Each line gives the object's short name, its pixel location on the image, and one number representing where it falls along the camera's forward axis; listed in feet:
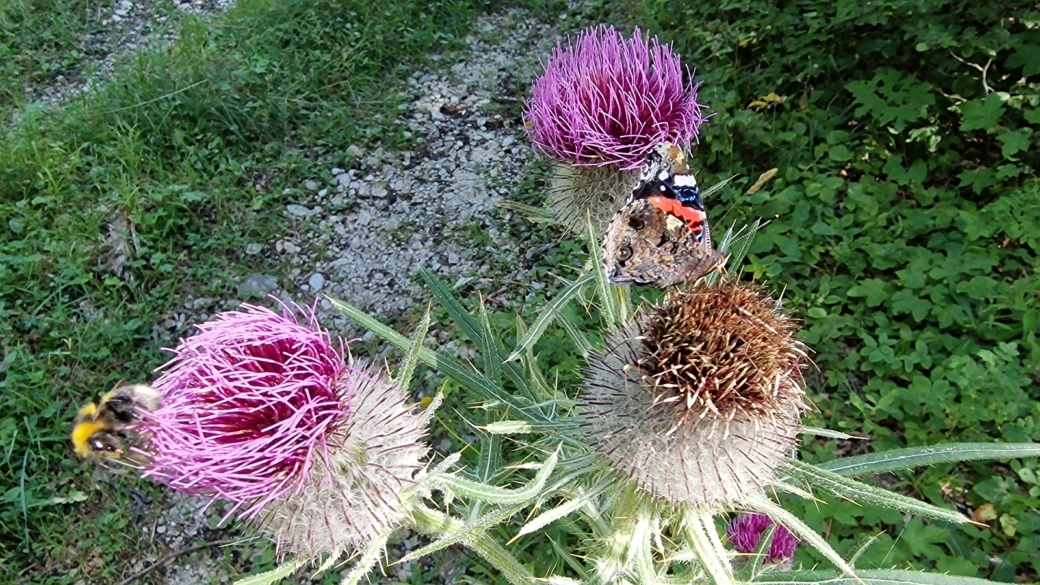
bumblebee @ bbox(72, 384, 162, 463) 0.58
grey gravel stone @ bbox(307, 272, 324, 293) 1.51
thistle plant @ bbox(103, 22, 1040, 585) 0.49
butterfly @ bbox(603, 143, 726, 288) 0.60
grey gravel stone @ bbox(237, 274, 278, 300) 1.49
